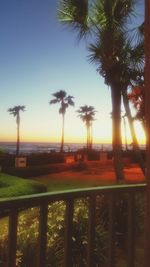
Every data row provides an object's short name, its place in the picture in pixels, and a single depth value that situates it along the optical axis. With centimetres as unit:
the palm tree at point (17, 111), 4506
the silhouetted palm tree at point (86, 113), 4371
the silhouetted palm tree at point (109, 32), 725
